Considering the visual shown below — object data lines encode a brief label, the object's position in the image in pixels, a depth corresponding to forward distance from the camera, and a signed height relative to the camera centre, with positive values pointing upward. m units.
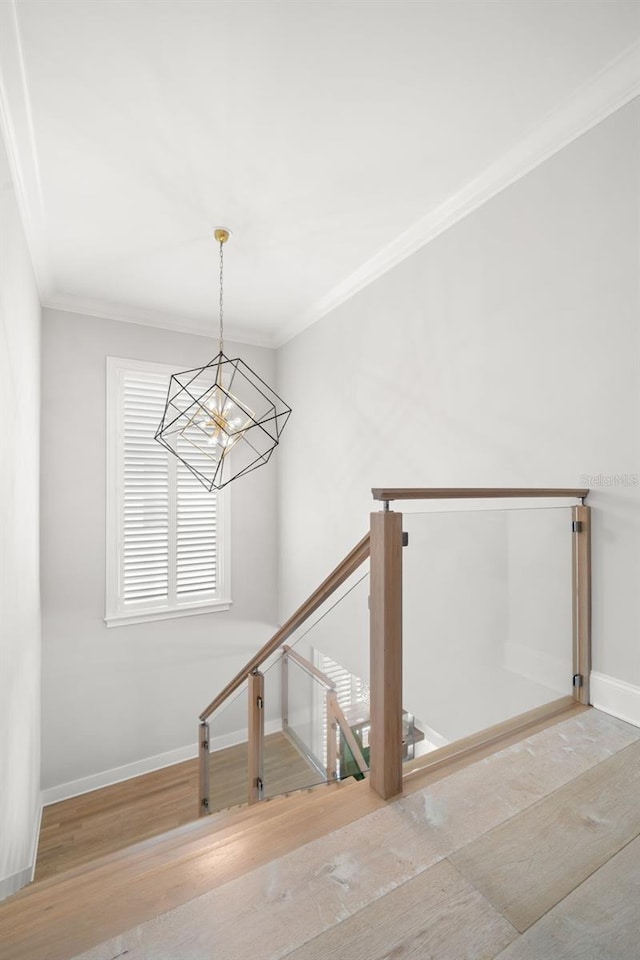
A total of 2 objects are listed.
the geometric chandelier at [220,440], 4.06 +0.46
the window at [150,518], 3.79 -0.32
